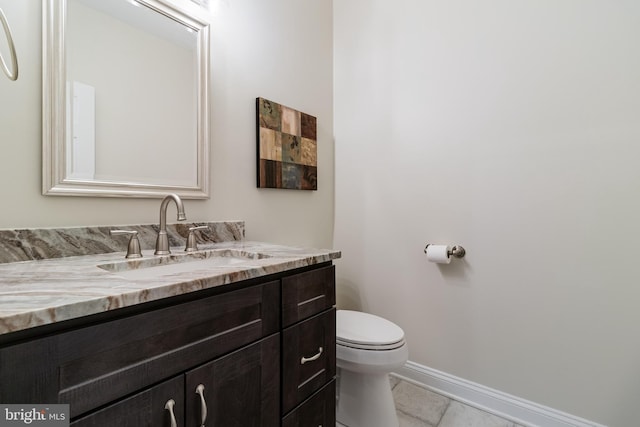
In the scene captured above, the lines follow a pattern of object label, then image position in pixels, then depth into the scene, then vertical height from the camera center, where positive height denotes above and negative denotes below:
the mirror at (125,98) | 0.95 +0.42
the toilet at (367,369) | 1.29 -0.70
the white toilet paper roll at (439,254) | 1.59 -0.23
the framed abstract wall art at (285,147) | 1.57 +0.37
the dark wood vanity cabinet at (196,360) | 0.51 -0.33
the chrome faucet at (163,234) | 1.07 -0.09
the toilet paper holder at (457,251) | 1.61 -0.22
